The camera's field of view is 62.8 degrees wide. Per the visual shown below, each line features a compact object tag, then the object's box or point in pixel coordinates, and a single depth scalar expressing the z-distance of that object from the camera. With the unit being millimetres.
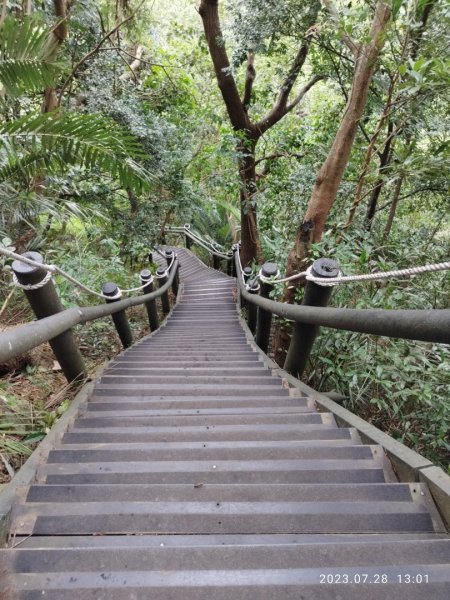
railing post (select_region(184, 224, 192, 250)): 16786
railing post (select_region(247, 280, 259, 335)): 5125
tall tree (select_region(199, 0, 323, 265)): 5605
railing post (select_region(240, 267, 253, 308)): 6743
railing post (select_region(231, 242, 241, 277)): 12059
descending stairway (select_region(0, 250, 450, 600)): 984
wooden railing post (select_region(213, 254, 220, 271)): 15070
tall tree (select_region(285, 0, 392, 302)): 3133
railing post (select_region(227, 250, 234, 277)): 12117
